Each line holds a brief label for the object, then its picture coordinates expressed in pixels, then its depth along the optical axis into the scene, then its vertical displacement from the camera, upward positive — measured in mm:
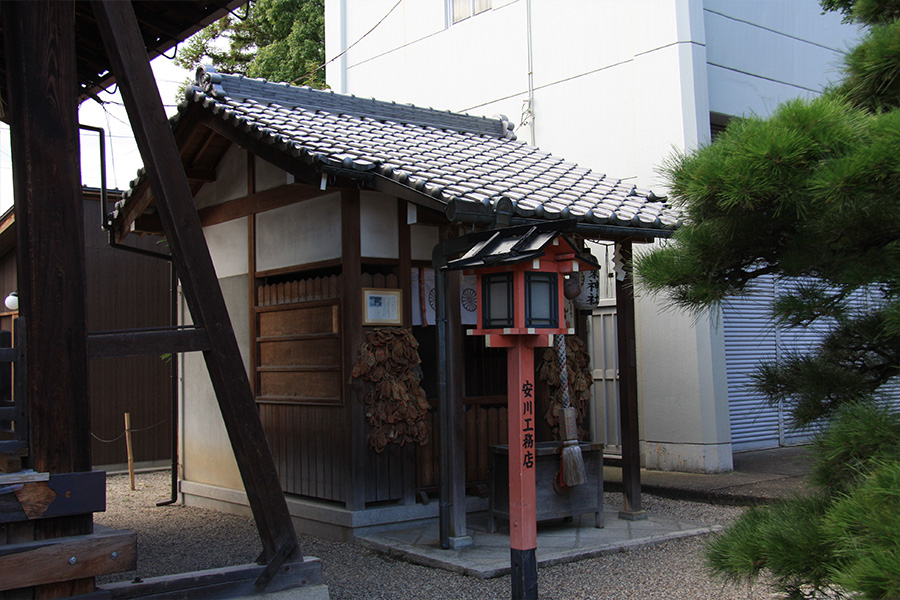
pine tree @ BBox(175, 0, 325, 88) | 20906 +8688
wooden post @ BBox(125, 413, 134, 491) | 11203 -1009
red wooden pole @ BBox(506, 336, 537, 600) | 4996 -685
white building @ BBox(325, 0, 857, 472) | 10945 +3978
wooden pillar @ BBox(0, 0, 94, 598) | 4199 +710
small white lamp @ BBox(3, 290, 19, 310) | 12184 +1090
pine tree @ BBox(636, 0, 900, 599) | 3193 +387
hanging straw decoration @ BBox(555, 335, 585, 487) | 7281 -731
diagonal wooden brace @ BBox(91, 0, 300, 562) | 4688 +557
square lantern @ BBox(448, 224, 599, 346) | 4980 +510
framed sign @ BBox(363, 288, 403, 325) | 7797 +551
